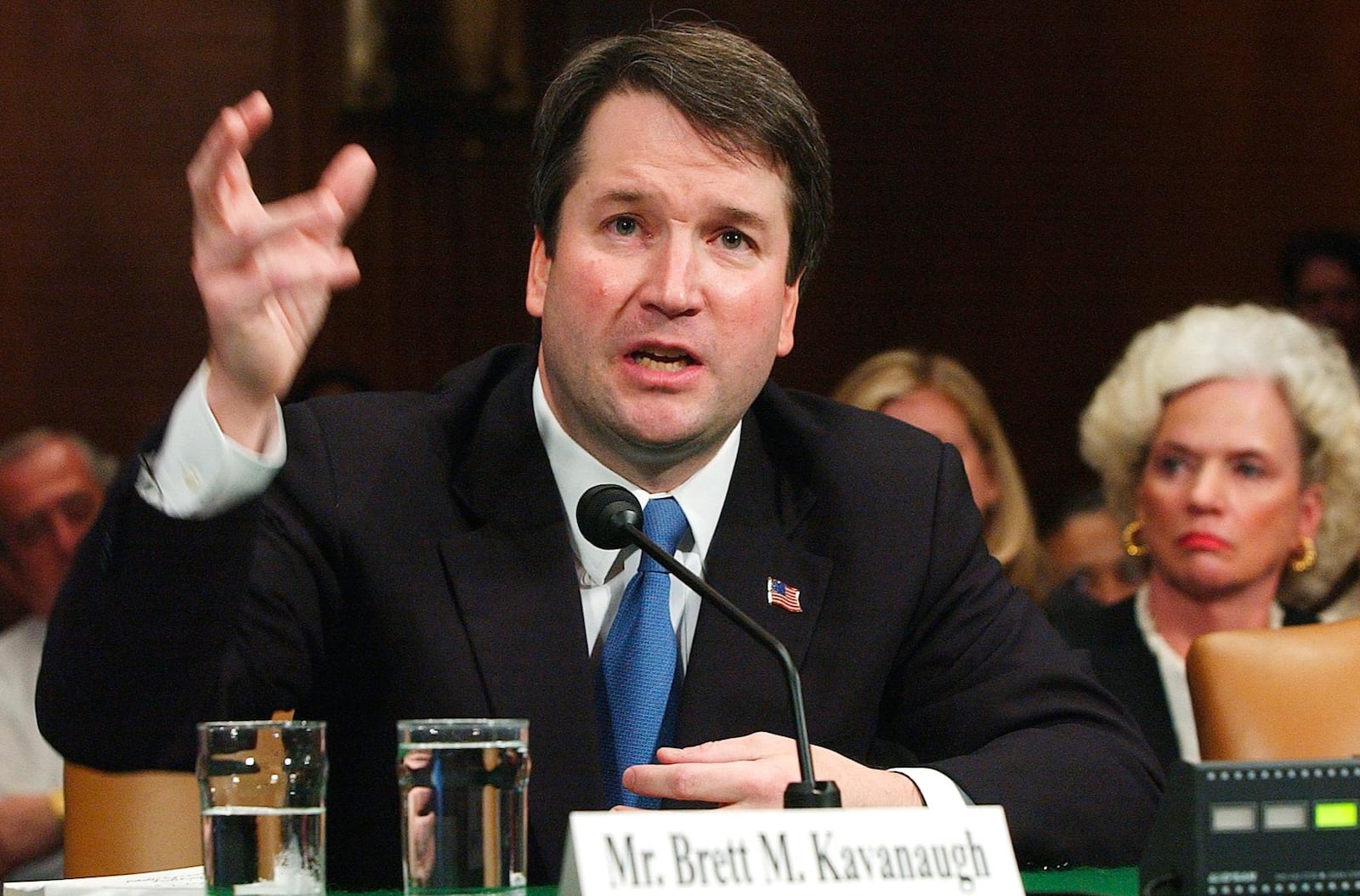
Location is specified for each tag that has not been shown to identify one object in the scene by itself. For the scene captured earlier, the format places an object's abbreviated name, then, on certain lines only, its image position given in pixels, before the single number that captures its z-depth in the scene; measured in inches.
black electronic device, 124.2
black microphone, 125.3
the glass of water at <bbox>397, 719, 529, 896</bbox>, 125.4
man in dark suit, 138.0
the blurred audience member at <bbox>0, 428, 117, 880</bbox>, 173.3
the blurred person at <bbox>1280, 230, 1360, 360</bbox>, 219.9
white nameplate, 121.2
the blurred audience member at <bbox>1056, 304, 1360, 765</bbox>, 167.8
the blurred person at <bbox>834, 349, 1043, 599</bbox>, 180.8
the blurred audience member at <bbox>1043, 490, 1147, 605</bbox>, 209.7
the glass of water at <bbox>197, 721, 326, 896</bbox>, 126.4
